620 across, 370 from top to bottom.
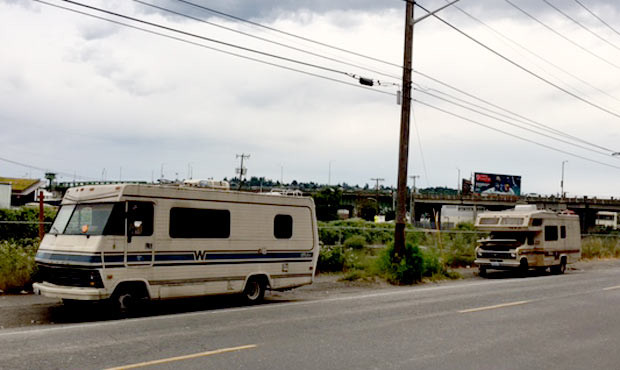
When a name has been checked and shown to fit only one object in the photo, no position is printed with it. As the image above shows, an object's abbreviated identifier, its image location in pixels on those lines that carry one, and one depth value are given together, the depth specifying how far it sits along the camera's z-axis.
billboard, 125.19
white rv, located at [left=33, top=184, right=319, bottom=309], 10.91
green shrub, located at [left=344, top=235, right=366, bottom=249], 22.89
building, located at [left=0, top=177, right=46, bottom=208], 63.34
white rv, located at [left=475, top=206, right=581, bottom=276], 22.83
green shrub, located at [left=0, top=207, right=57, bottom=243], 20.58
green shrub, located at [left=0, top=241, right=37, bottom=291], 13.65
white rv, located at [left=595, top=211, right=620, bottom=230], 153.25
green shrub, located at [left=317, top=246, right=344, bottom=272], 20.28
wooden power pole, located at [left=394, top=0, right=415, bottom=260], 19.64
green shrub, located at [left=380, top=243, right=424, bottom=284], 19.33
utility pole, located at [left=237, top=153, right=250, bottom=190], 100.34
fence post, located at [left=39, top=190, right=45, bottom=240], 14.35
